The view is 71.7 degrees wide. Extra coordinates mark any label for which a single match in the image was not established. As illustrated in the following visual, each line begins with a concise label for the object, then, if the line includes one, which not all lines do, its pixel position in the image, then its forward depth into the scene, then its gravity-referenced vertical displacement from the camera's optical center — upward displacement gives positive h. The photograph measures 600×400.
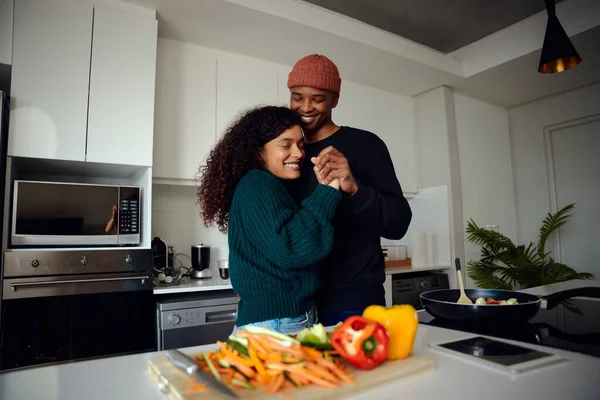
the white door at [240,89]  2.65 +1.01
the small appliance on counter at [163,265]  2.26 -0.13
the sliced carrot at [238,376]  0.58 -0.19
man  1.14 +0.11
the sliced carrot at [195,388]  0.55 -0.19
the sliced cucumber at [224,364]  0.62 -0.18
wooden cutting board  0.55 -0.20
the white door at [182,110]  2.44 +0.80
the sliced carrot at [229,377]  0.58 -0.19
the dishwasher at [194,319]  2.02 -0.39
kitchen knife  0.52 -0.18
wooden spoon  1.11 -0.16
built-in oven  1.74 -0.27
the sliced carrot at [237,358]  0.60 -0.17
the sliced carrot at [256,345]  0.61 -0.16
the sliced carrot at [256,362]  0.59 -0.17
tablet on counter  0.69 -0.21
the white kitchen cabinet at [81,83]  1.88 +0.77
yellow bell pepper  0.69 -0.15
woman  0.89 +0.04
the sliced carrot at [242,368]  0.59 -0.18
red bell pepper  0.63 -0.16
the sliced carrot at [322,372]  0.59 -0.19
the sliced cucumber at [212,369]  0.59 -0.18
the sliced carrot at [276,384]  0.56 -0.19
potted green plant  3.47 -0.24
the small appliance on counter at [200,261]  2.54 -0.11
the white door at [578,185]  3.73 +0.46
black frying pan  0.92 -0.16
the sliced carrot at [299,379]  0.58 -0.19
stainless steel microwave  1.80 +0.14
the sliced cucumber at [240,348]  0.62 -0.16
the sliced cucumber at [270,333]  0.63 -0.15
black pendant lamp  2.13 +0.99
